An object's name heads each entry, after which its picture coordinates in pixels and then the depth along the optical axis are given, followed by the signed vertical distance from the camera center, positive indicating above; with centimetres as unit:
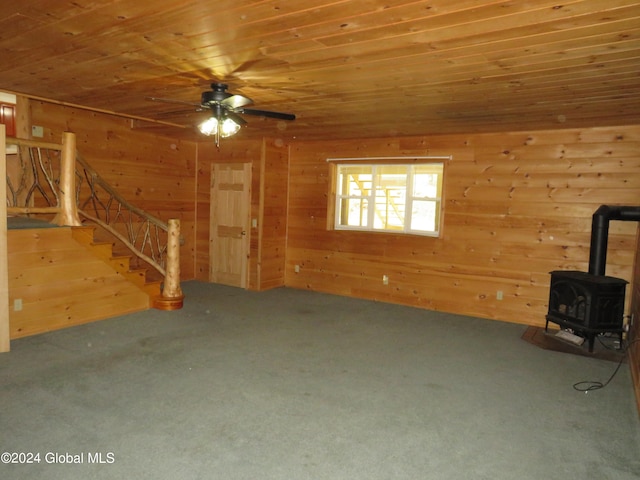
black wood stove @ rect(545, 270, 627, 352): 433 -92
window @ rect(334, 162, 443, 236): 928 +28
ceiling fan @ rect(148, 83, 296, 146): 333 +69
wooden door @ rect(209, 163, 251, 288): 704 -40
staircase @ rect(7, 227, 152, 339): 423 -93
